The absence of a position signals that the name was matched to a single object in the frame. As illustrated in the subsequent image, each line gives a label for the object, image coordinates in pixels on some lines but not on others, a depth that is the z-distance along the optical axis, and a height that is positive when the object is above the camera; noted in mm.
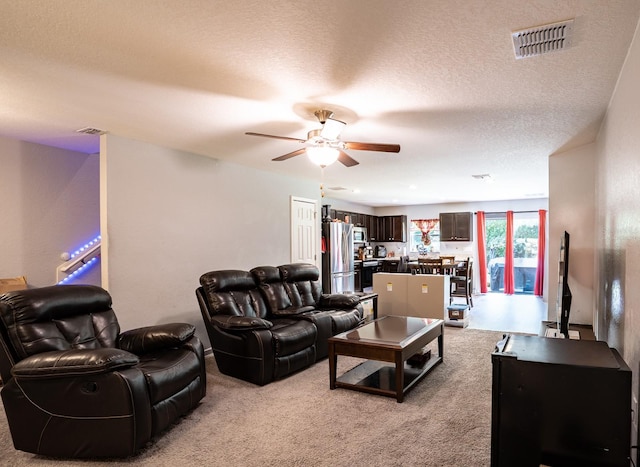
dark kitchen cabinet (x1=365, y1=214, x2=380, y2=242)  11305 +174
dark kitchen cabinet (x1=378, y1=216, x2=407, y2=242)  11375 +147
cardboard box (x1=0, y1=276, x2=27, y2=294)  3986 -525
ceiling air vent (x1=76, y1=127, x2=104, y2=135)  3792 +987
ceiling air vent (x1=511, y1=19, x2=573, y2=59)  2023 +1034
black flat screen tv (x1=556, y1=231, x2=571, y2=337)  2779 -462
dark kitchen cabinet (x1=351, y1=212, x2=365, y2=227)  10430 +383
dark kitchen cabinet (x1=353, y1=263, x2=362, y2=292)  9641 -1093
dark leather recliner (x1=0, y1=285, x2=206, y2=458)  2367 -975
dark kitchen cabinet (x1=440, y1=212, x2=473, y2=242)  10430 +188
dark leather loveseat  3682 -920
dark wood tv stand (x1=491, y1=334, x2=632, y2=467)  1575 -725
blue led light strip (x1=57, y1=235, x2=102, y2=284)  4605 -332
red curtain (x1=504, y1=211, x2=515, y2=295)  9914 -644
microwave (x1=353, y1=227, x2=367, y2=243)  10250 -38
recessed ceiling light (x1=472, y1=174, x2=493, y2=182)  6289 +912
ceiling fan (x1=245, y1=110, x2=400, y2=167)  3236 +748
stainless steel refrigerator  7496 -491
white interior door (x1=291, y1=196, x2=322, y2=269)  6451 +33
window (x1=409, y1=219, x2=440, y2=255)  11117 -24
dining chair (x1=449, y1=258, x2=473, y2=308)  7840 -1019
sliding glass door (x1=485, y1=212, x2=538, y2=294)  9891 -396
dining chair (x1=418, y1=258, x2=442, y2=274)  7863 -602
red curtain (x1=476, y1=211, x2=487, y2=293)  10133 -533
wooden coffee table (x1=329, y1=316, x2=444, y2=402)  3300 -1031
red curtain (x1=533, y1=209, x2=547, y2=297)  9523 -447
